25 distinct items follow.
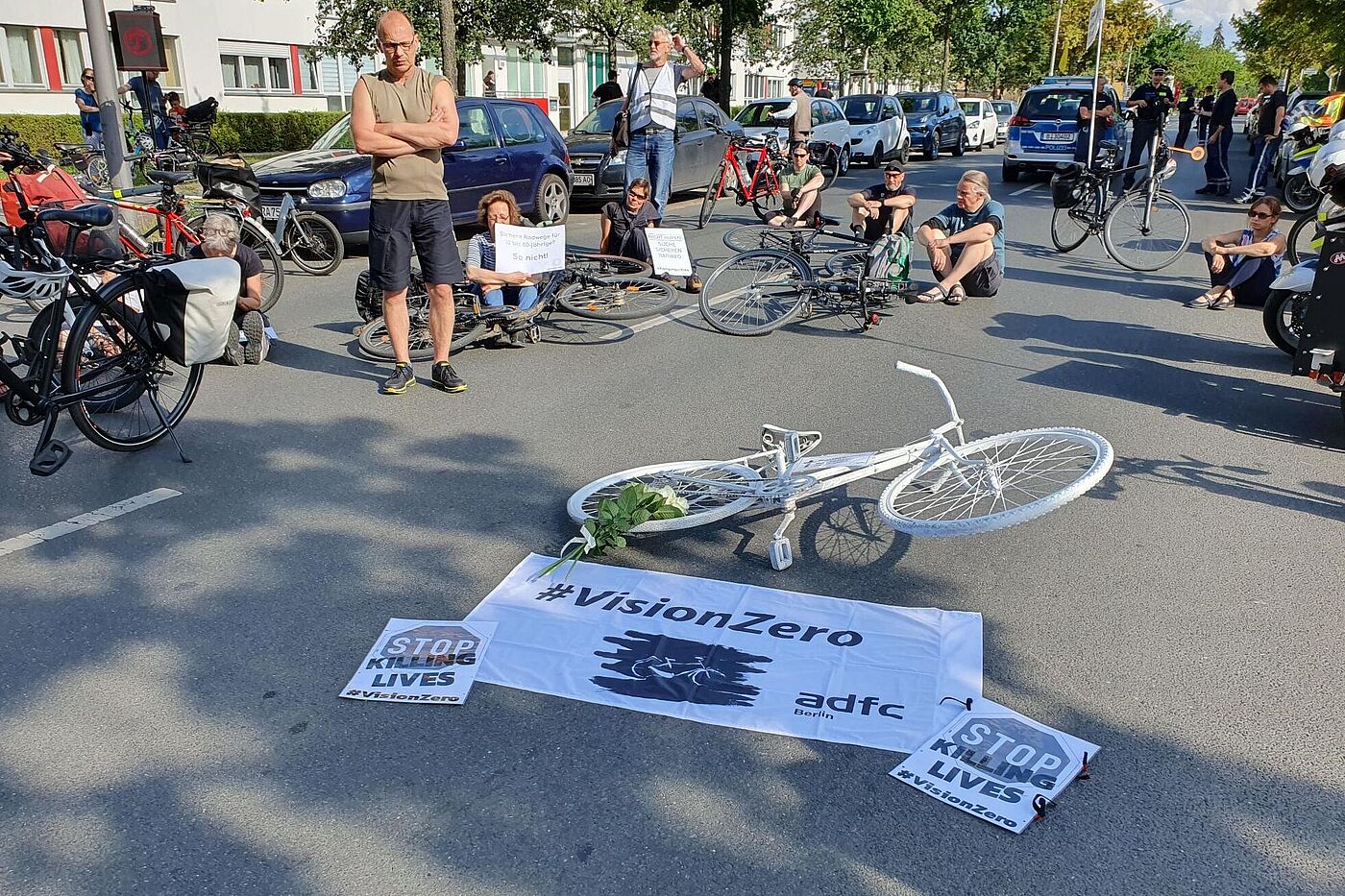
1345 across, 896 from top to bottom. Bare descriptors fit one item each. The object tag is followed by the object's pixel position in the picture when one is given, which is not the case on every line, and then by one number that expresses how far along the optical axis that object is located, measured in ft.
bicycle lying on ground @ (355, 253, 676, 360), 24.61
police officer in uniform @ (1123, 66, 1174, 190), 47.56
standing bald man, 19.98
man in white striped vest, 34.55
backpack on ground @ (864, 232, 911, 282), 28.43
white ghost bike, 14.07
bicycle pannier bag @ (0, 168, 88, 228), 27.66
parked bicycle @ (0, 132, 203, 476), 16.43
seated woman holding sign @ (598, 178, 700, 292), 30.01
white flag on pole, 56.13
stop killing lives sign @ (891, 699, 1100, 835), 9.30
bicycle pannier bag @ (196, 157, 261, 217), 30.91
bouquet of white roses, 14.03
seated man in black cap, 31.12
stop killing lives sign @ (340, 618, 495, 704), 10.95
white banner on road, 10.71
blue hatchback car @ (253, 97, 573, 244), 36.50
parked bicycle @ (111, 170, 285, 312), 28.89
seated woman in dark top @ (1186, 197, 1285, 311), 30.27
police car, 67.15
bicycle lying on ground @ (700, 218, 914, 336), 27.63
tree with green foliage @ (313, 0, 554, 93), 86.17
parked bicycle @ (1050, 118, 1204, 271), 36.96
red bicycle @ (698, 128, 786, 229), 51.96
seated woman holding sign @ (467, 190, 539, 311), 24.91
